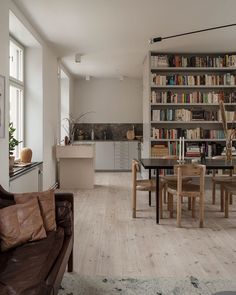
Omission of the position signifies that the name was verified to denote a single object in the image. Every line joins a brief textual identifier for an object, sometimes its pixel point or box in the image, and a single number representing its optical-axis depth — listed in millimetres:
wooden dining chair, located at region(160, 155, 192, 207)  3570
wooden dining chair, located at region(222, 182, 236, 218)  3179
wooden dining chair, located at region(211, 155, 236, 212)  3573
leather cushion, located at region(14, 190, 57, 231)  1849
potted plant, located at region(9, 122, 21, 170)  3047
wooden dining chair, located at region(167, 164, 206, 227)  2951
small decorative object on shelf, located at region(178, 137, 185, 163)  3418
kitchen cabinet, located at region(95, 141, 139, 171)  6885
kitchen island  4975
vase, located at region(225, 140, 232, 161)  3652
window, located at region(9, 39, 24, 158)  3759
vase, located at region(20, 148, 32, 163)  3649
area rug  1788
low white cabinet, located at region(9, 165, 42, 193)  2950
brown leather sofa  1197
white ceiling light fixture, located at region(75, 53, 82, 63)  4925
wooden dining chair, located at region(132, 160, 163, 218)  3309
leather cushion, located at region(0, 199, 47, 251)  1630
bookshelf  4815
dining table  3100
